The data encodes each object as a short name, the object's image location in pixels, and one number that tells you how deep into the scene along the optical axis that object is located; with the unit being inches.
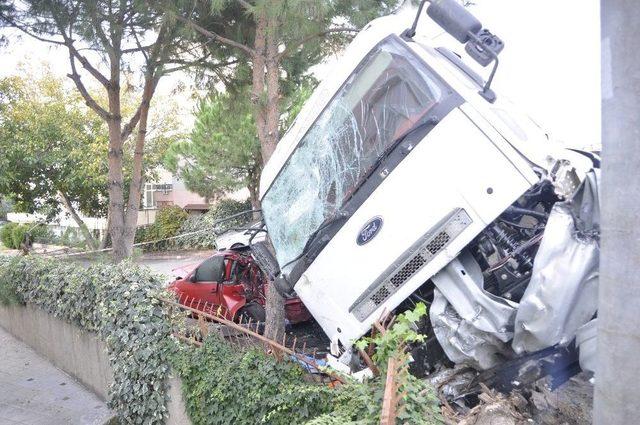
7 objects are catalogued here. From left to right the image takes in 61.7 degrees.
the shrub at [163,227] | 862.5
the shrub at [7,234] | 939.3
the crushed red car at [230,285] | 324.2
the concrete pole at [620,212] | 66.7
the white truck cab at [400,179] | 132.6
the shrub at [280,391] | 114.0
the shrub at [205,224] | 803.6
